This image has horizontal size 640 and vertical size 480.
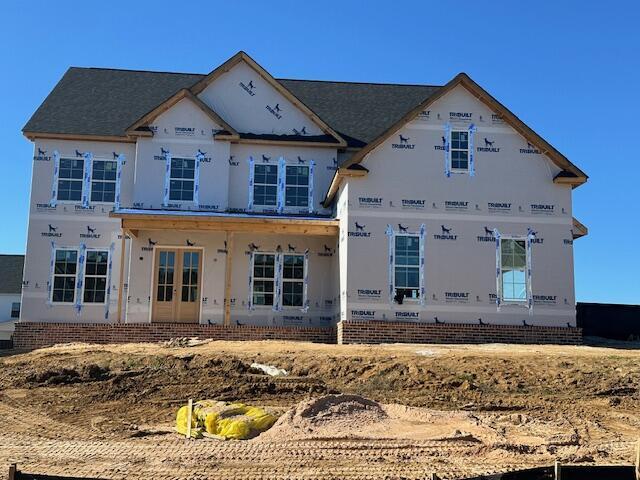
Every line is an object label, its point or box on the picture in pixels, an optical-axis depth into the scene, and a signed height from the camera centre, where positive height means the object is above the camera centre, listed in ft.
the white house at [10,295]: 162.30 +1.45
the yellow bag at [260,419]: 35.24 -5.61
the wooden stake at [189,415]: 34.93 -5.48
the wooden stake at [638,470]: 20.76 -4.51
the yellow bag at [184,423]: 34.96 -6.01
